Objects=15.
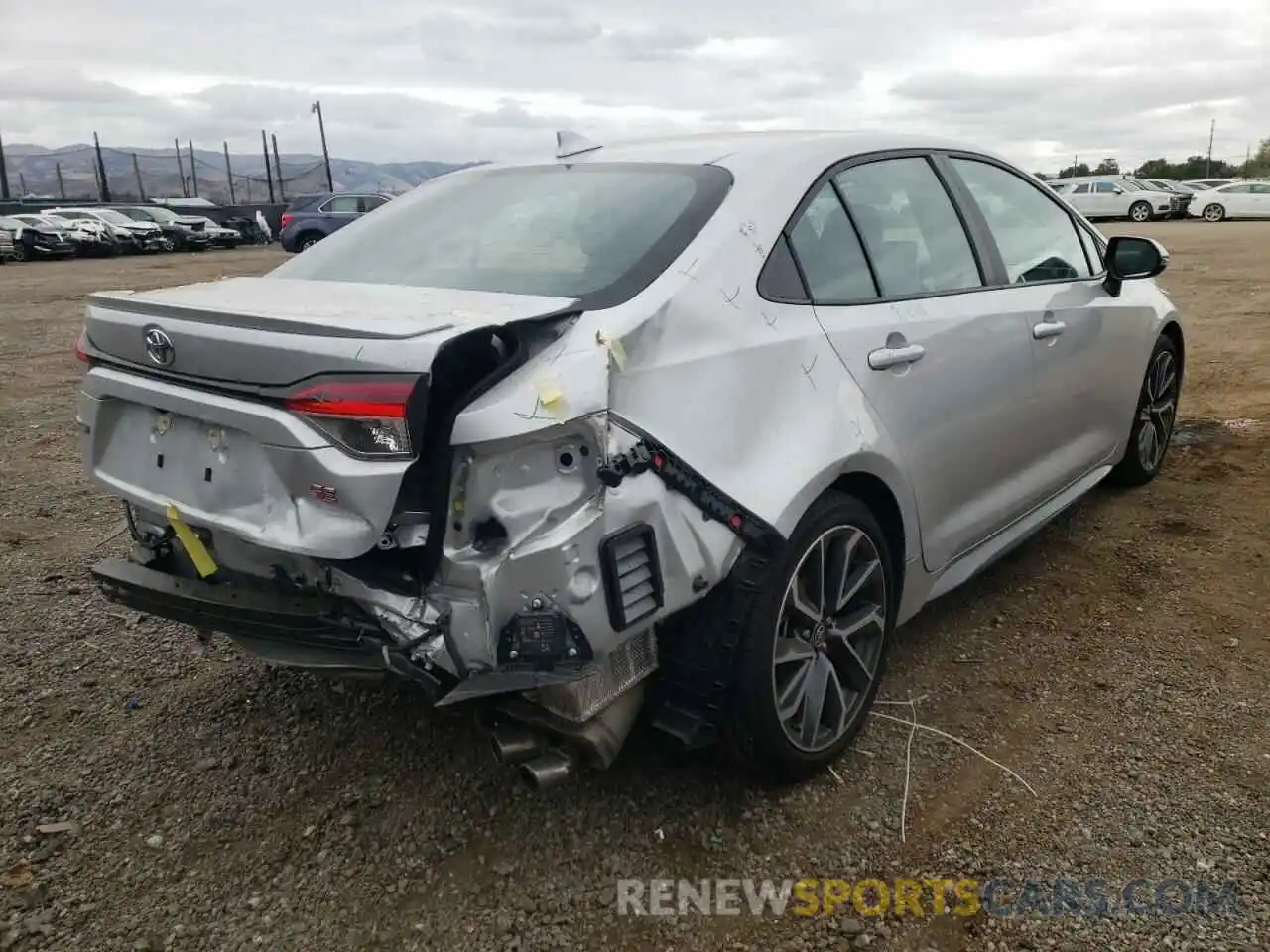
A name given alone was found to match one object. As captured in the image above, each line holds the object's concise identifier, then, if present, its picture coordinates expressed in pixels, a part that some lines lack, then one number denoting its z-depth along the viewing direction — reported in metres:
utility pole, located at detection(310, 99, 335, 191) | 51.63
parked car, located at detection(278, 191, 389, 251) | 23.16
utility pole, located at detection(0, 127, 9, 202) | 47.88
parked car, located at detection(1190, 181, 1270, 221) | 29.61
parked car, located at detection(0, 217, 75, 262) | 25.22
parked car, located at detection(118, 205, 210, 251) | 29.12
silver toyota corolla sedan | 2.04
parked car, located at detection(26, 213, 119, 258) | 26.25
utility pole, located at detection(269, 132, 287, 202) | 52.09
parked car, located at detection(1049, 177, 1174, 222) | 31.02
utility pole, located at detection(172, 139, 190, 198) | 60.69
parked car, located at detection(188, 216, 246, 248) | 30.20
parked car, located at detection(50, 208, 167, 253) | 27.70
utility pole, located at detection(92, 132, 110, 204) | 50.18
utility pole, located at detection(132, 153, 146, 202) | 54.16
